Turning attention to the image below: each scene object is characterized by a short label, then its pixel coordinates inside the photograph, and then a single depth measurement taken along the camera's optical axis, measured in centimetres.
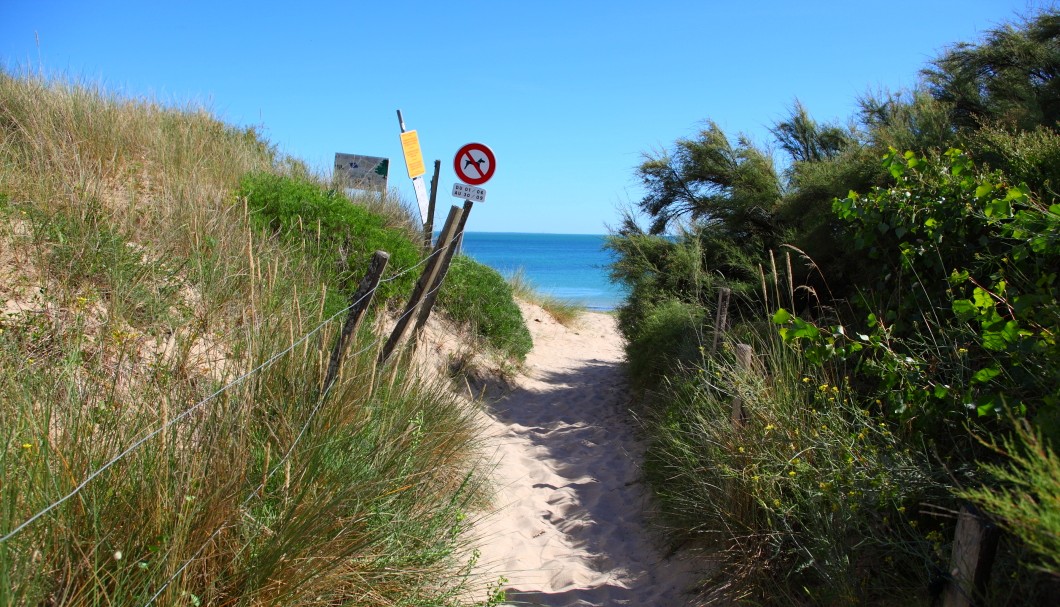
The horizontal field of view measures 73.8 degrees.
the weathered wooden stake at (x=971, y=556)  240
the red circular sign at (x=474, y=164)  639
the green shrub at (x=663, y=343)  712
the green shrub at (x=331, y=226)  743
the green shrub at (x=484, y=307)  1005
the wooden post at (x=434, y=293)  619
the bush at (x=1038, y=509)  184
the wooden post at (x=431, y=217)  1050
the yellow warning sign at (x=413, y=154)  1030
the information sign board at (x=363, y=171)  1092
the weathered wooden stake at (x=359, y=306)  362
